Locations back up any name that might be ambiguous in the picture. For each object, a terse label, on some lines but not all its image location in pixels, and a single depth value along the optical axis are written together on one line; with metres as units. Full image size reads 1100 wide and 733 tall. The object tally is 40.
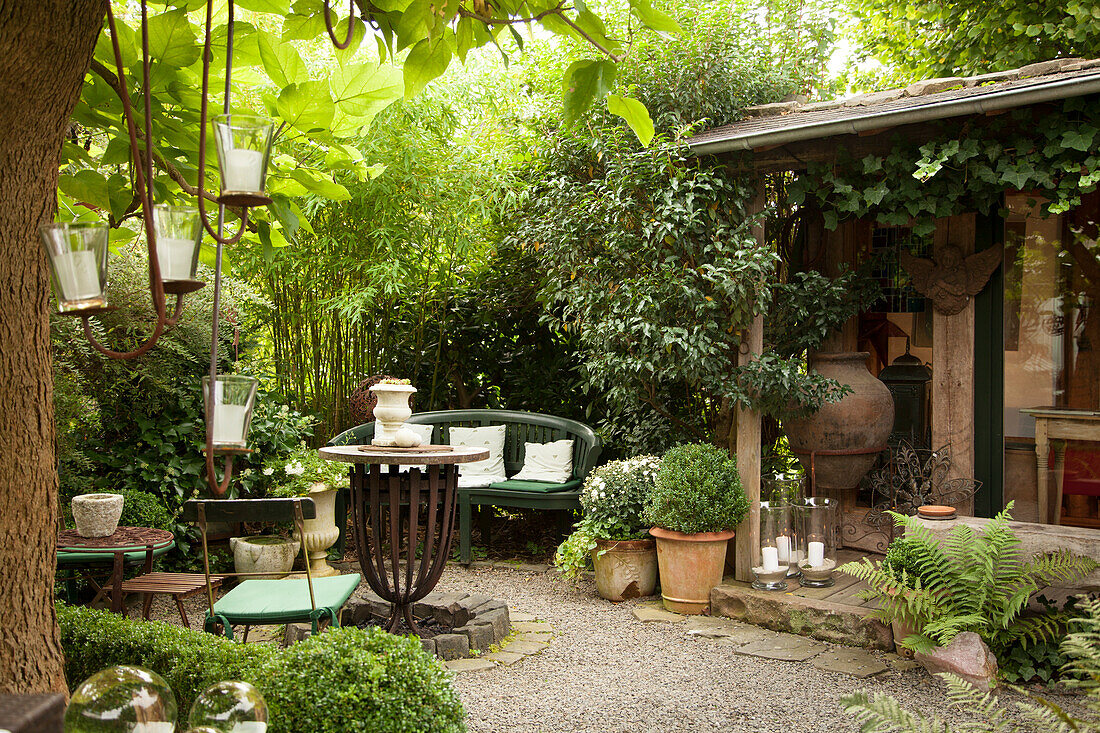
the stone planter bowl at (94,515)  4.40
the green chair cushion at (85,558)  4.31
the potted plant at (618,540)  5.54
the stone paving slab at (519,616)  5.14
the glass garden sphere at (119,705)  1.33
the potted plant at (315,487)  5.95
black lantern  5.92
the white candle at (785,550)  5.27
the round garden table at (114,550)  4.25
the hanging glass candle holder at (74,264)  1.38
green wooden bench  6.37
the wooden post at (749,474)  5.33
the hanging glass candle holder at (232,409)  1.40
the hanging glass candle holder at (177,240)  1.49
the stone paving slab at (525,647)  4.53
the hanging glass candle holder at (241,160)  1.40
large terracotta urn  5.61
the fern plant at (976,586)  3.88
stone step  4.54
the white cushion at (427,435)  6.51
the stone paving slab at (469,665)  4.18
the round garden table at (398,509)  4.25
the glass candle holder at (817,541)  5.12
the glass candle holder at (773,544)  5.12
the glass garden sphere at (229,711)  1.43
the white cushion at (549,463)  6.68
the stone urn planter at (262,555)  5.62
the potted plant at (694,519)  5.11
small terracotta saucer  4.55
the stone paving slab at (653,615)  5.13
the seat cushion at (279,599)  3.51
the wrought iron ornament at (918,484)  5.22
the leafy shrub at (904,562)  4.18
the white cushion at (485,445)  7.00
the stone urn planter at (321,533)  5.92
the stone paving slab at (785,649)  4.43
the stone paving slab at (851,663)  4.16
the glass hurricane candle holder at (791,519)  5.27
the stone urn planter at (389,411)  4.43
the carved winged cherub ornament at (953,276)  5.25
